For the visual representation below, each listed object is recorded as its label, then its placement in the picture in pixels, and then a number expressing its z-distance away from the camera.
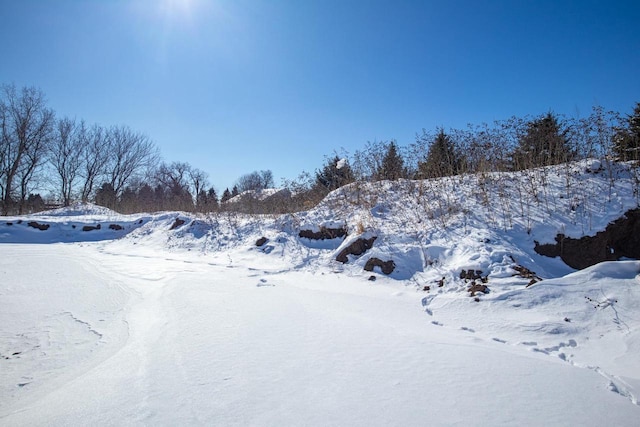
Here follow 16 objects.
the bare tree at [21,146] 19.92
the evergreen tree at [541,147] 6.75
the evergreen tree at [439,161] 8.27
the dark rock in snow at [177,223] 11.14
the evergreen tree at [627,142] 5.62
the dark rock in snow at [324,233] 7.05
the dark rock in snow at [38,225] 12.40
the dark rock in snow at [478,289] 3.61
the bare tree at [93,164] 25.81
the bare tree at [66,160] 24.33
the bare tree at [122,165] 27.57
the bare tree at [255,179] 52.88
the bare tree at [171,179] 39.16
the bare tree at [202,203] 13.65
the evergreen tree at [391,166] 9.00
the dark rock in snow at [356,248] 5.80
